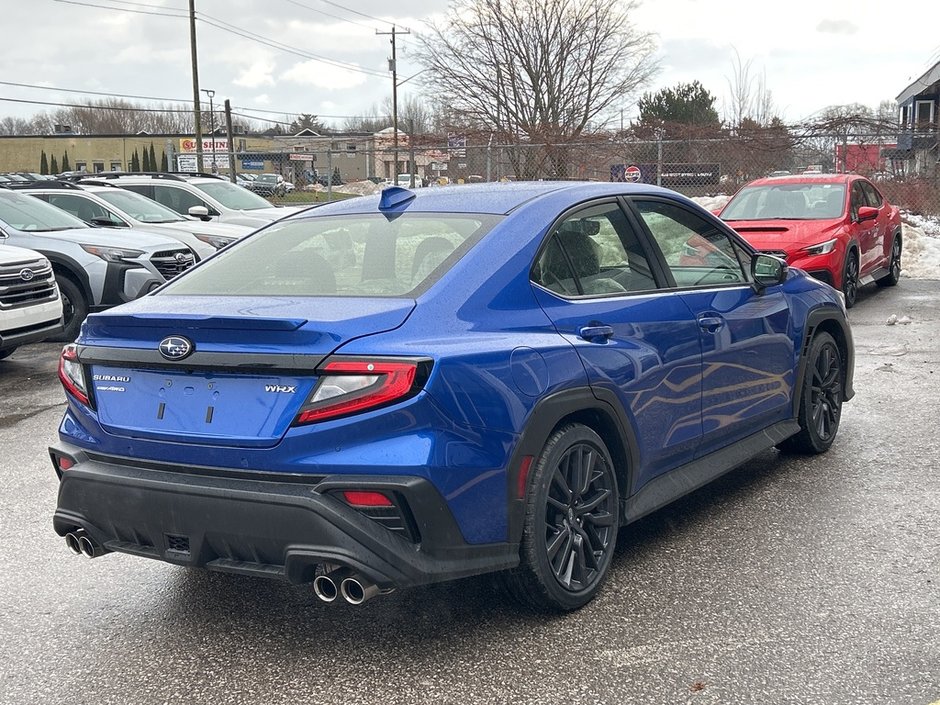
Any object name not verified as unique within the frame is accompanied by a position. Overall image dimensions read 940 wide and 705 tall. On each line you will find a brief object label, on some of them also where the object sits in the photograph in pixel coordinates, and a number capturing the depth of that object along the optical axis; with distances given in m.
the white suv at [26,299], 9.16
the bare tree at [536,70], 33.06
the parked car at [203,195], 16.27
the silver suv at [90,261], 11.16
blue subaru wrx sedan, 3.22
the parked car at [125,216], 13.46
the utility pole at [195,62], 36.78
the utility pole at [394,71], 47.34
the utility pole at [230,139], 25.00
